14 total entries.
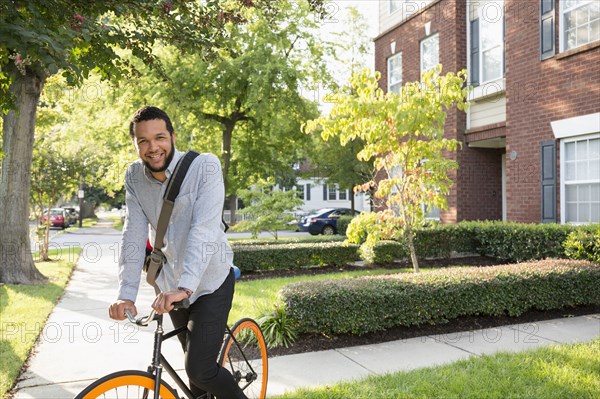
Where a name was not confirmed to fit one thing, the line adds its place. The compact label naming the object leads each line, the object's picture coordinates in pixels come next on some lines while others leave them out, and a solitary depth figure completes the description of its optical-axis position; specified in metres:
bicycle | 2.26
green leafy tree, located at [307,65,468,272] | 7.86
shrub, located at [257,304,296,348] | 5.41
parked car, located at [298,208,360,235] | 27.34
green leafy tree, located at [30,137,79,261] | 14.05
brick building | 9.80
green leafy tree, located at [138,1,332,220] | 15.15
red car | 31.94
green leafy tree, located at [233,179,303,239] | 13.82
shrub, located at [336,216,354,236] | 20.56
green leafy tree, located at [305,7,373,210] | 26.64
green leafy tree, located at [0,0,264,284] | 3.09
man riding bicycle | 2.64
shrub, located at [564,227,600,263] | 7.94
